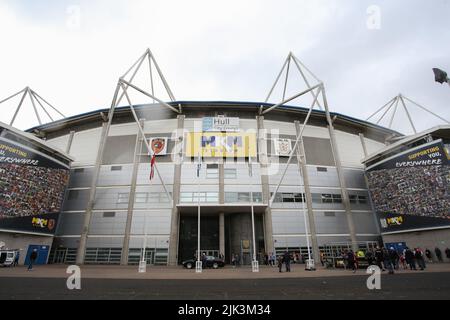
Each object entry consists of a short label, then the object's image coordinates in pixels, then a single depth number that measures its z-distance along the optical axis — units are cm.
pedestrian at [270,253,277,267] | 2938
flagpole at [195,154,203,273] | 1972
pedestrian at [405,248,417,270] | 1705
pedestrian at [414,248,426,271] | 1715
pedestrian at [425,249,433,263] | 2663
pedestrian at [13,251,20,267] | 2518
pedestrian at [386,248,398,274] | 1481
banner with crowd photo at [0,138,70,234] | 2697
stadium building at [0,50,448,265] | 3127
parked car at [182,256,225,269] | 2581
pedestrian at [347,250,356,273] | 1692
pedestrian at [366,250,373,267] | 1990
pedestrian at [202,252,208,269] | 2603
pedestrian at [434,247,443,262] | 2555
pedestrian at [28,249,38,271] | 1912
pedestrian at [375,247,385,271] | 1670
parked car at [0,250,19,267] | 2337
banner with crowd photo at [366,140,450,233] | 2645
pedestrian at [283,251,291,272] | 1865
